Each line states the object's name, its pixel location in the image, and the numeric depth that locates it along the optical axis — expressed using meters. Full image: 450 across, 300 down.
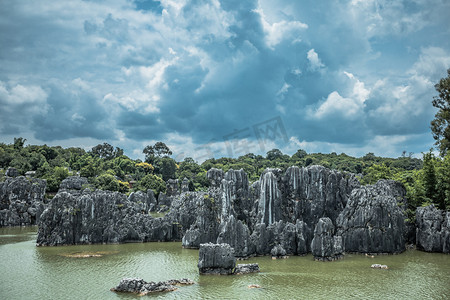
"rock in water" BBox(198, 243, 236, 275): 23.95
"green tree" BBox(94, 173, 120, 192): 82.31
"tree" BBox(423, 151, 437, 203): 39.03
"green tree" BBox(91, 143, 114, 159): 141.50
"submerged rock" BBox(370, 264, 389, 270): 26.45
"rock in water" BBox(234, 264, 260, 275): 24.25
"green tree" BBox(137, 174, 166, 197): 97.50
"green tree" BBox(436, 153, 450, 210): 37.17
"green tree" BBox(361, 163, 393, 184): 52.50
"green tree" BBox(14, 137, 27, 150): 111.12
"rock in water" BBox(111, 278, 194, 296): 20.05
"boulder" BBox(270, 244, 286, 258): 30.88
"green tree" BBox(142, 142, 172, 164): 143.25
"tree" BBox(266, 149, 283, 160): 145.30
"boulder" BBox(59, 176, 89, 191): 72.79
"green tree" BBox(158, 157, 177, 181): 118.94
